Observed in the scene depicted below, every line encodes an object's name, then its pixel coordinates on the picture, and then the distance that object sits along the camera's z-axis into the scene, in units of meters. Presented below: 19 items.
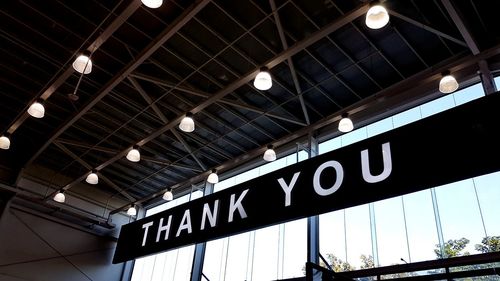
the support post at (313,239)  8.78
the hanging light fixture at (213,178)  10.16
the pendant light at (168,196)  11.30
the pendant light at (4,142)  8.85
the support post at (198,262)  11.30
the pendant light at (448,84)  6.78
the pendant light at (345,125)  8.02
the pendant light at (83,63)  6.25
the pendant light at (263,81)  6.64
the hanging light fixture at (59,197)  11.70
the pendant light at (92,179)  10.28
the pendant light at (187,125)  7.75
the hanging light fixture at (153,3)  5.11
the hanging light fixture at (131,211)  12.80
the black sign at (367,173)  3.55
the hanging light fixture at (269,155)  9.15
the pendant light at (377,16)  5.26
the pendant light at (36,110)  7.51
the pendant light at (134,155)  8.97
